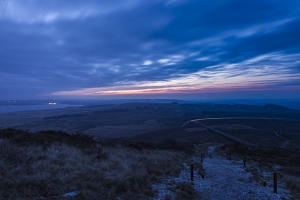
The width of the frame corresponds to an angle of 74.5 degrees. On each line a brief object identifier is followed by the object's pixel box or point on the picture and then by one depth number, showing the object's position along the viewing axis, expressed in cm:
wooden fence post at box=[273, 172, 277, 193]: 910
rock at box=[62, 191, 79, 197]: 587
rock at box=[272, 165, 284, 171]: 1706
